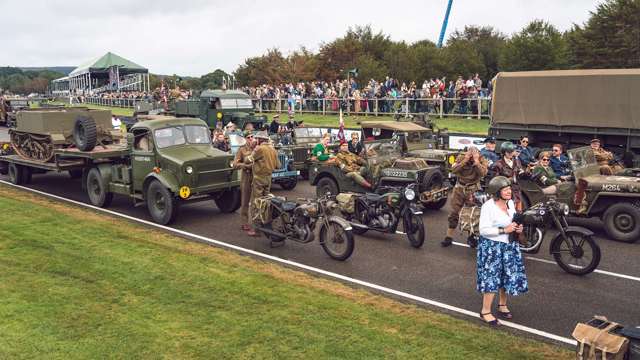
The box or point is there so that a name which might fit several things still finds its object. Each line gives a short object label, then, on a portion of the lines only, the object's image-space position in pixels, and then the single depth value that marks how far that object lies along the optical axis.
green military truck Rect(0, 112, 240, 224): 12.59
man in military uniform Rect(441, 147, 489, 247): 10.40
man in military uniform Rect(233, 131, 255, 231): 11.98
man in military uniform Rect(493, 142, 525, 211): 10.60
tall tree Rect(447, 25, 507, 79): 68.19
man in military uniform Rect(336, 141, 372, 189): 13.74
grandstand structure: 78.06
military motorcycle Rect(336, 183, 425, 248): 10.59
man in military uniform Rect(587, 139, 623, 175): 13.63
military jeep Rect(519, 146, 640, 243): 10.87
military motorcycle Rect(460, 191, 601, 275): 8.79
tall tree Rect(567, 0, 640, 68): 42.66
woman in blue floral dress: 6.79
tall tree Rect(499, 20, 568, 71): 54.06
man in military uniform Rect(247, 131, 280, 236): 11.47
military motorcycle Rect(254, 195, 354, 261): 9.91
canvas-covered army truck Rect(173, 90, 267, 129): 29.16
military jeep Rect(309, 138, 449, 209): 13.28
